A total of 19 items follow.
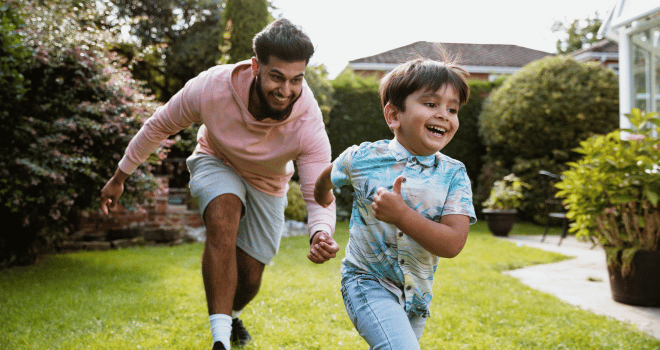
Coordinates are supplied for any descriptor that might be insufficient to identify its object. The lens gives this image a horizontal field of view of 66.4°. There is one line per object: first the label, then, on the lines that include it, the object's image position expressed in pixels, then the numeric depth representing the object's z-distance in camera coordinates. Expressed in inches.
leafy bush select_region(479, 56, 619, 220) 430.6
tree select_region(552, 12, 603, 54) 1332.4
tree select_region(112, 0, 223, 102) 419.7
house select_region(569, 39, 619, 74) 689.6
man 89.5
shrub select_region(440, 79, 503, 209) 480.4
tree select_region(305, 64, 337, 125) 387.2
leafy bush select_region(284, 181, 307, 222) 350.9
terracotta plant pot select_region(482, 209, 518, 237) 355.9
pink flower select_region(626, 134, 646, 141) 162.9
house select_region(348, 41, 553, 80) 715.4
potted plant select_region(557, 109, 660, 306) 158.7
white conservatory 277.3
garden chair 379.4
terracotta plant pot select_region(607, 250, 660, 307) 160.9
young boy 67.4
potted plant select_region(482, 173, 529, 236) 356.8
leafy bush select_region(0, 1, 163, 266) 181.0
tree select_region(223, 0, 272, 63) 347.3
